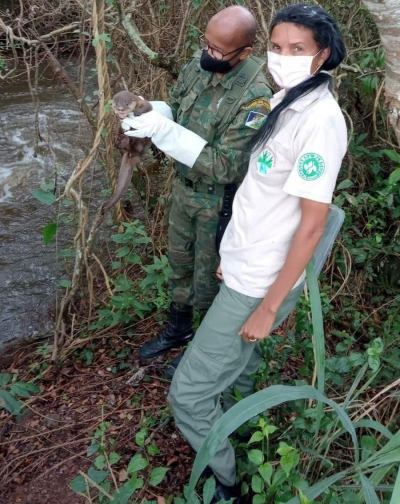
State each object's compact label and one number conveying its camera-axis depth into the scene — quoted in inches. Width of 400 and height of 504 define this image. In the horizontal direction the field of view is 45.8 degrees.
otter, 79.9
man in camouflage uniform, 78.7
